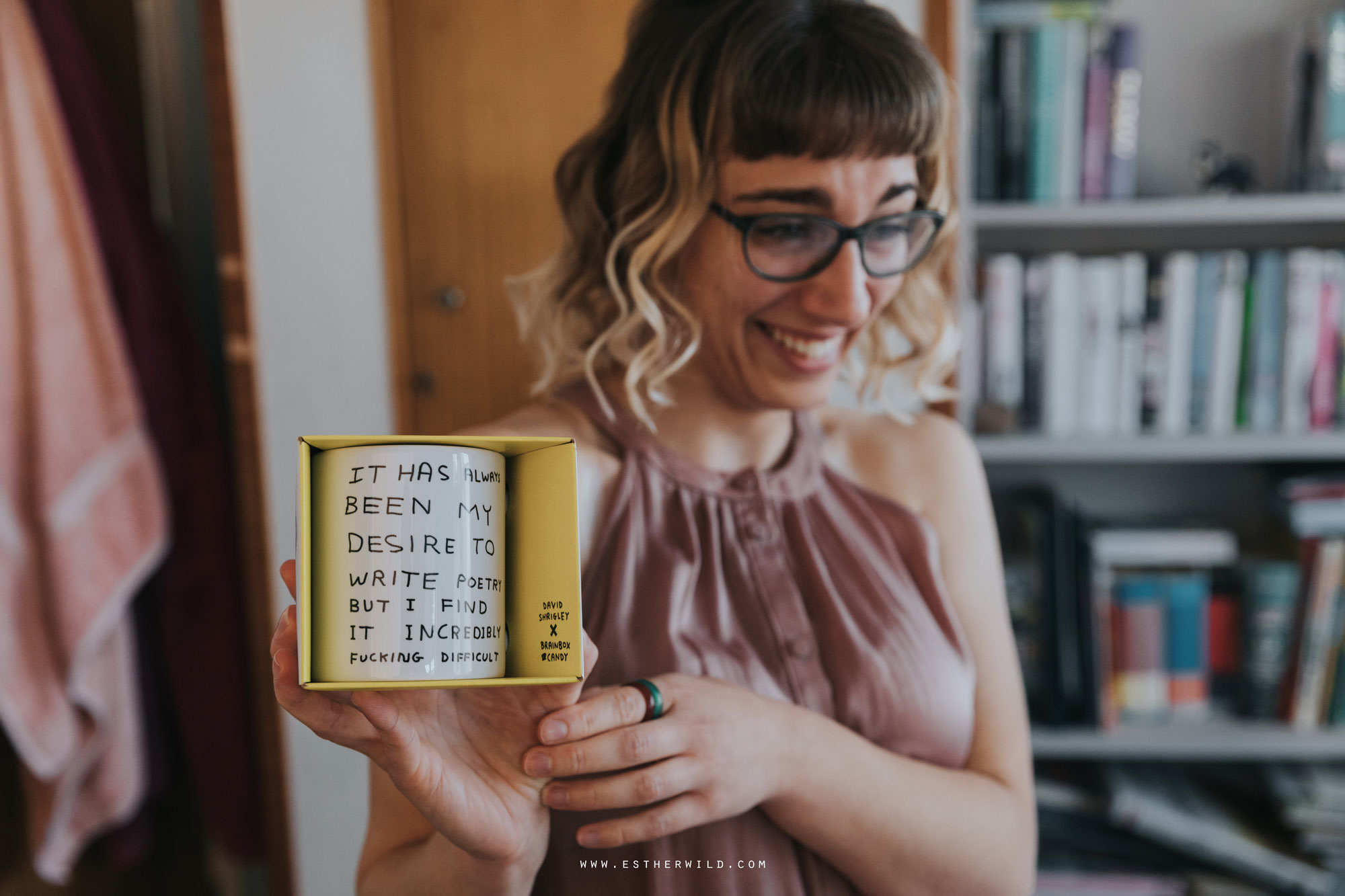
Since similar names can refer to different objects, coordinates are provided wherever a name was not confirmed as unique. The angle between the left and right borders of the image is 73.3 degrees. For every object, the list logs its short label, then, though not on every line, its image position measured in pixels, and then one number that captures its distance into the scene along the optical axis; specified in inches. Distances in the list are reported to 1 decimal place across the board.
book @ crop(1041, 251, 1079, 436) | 48.4
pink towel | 40.2
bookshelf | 47.2
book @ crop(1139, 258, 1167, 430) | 48.6
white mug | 15.7
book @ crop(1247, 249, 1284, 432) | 48.0
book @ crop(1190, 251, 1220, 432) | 48.2
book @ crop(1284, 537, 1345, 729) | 47.8
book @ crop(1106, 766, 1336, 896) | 48.1
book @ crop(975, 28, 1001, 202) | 47.0
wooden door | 32.9
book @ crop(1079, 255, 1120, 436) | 48.4
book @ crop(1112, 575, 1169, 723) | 49.1
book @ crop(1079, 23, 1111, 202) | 46.8
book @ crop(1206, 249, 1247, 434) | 48.1
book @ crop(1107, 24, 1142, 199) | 46.7
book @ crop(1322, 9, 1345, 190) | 46.1
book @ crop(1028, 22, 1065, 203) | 46.3
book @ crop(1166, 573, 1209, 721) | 48.9
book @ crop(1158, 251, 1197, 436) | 48.2
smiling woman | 25.3
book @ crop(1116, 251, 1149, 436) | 48.4
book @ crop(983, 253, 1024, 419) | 48.4
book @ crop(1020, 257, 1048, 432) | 48.6
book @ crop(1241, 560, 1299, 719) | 48.6
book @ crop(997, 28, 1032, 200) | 46.6
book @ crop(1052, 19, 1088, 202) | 46.6
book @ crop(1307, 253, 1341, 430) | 47.9
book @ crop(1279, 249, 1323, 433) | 47.5
